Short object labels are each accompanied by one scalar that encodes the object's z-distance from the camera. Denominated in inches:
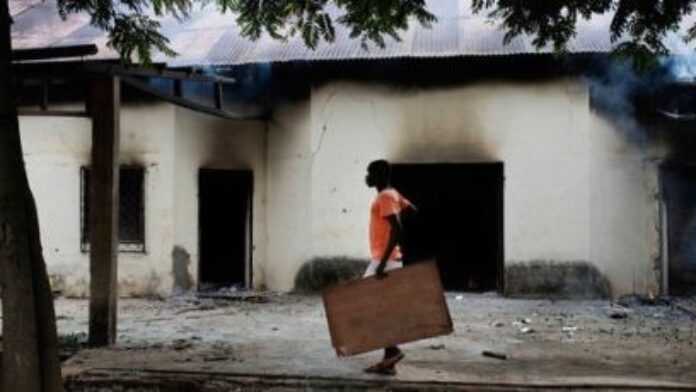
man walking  228.8
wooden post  280.1
